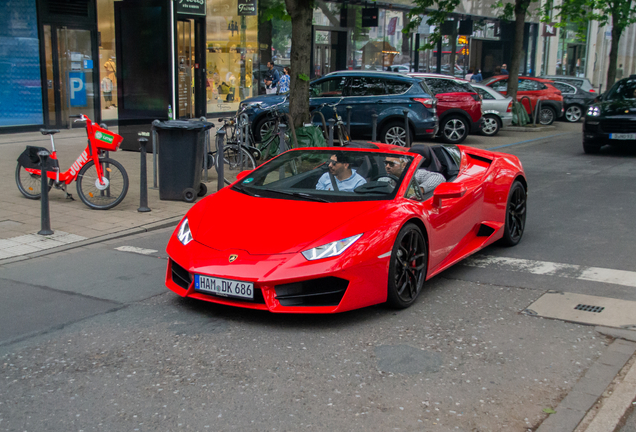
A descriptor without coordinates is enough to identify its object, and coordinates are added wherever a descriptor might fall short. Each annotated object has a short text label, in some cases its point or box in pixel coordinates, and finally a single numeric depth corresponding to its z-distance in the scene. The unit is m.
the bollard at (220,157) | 10.19
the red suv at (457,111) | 18.06
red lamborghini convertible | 4.81
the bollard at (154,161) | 10.75
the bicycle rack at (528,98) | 22.85
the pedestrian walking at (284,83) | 20.58
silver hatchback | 19.91
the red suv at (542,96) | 23.17
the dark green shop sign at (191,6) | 16.93
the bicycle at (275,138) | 12.86
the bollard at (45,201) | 7.75
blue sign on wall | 19.02
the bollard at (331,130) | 13.53
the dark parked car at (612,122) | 15.23
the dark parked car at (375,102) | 16.30
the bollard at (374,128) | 14.73
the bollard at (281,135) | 11.67
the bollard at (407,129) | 15.91
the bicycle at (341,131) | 14.23
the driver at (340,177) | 5.82
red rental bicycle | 9.01
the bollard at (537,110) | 22.40
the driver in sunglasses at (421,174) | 5.91
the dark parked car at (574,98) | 25.00
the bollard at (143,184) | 8.89
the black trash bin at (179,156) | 9.72
